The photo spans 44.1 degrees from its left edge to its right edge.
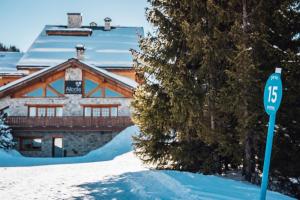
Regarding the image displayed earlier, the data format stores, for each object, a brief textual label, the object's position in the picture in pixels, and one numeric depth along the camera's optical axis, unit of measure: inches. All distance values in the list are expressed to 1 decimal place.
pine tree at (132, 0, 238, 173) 430.3
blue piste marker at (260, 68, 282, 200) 229.6
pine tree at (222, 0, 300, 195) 386.6
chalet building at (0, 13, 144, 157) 1236.9
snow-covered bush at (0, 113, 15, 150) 1130.7
